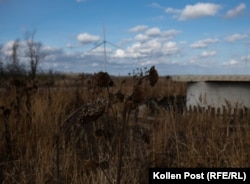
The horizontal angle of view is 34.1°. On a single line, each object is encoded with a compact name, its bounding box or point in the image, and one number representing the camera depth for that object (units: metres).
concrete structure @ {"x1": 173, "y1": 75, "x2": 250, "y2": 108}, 8.18
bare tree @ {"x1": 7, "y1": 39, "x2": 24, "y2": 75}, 23.38
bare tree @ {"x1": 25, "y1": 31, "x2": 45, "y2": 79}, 29.03
